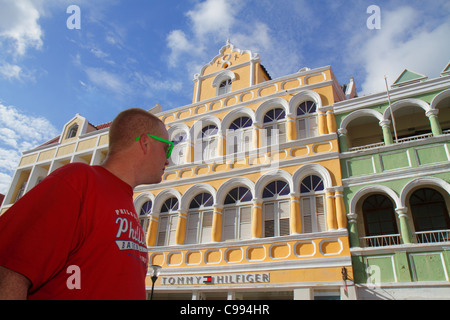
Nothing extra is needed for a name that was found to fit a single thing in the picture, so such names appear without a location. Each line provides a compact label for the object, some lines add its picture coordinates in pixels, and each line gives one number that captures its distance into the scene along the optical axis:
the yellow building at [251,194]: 10.52
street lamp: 10.59
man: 1.21
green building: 8.89
